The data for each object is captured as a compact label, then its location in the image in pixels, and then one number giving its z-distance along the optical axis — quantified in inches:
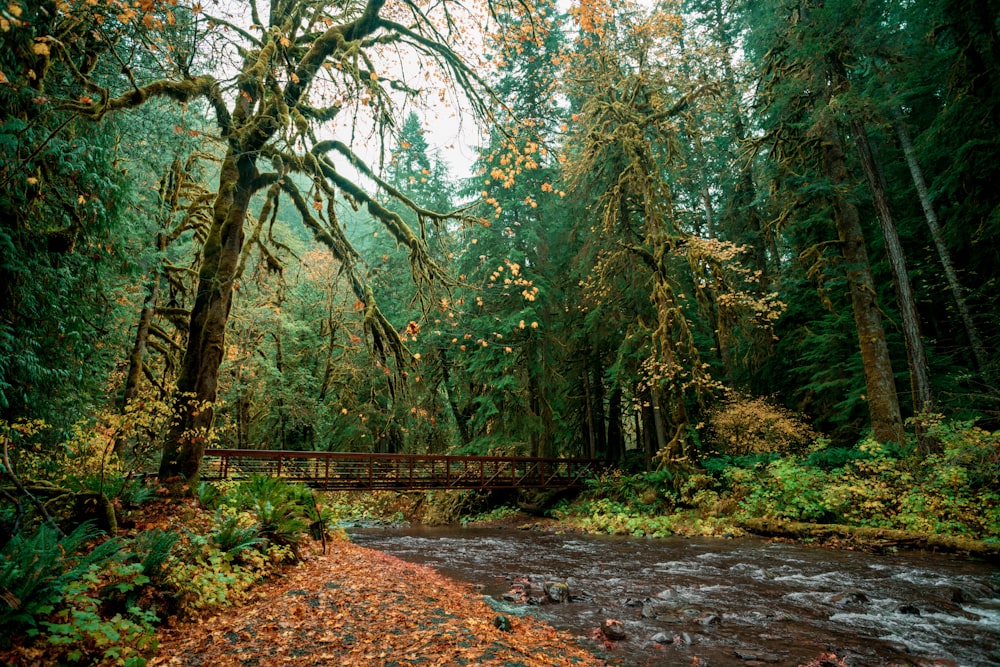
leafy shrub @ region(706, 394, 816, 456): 514.3
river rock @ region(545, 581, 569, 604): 238.9
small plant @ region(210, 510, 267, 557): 214.2
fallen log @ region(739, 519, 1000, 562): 294.5
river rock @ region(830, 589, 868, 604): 221.5
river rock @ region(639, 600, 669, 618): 212.7
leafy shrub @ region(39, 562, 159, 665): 121.8
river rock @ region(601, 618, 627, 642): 180.2
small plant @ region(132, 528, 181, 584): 167.8
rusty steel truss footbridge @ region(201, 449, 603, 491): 518.3
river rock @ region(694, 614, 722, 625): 199.0
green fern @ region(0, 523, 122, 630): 119.3
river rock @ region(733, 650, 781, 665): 158.2
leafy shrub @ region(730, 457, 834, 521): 409.7
